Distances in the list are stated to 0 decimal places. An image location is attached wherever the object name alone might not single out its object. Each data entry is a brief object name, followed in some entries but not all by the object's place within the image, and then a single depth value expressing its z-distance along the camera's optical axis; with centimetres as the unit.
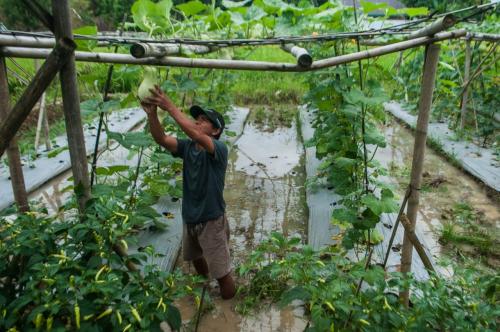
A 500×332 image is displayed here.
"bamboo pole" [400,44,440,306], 205
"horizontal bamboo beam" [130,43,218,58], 168
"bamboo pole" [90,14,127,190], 234
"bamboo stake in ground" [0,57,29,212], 212
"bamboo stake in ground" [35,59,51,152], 484
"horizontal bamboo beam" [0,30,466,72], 182
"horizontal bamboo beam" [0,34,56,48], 169
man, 249
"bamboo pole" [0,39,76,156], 152
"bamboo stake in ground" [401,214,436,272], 205
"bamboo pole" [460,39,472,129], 589
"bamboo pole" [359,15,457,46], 172
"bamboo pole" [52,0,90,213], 155
